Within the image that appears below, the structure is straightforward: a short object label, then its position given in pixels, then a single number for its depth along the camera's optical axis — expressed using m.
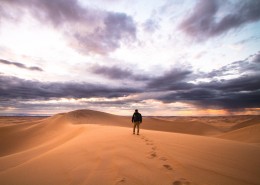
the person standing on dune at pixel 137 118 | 12.29
